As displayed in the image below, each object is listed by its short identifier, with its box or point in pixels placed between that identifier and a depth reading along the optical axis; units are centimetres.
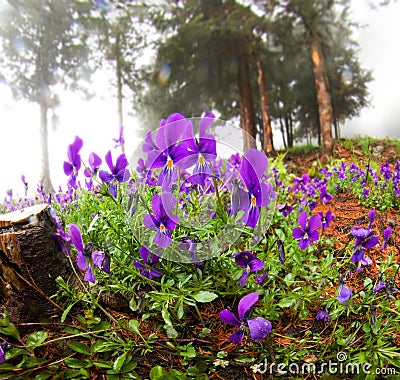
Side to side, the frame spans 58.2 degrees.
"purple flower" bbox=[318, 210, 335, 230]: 30
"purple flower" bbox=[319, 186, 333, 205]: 41
